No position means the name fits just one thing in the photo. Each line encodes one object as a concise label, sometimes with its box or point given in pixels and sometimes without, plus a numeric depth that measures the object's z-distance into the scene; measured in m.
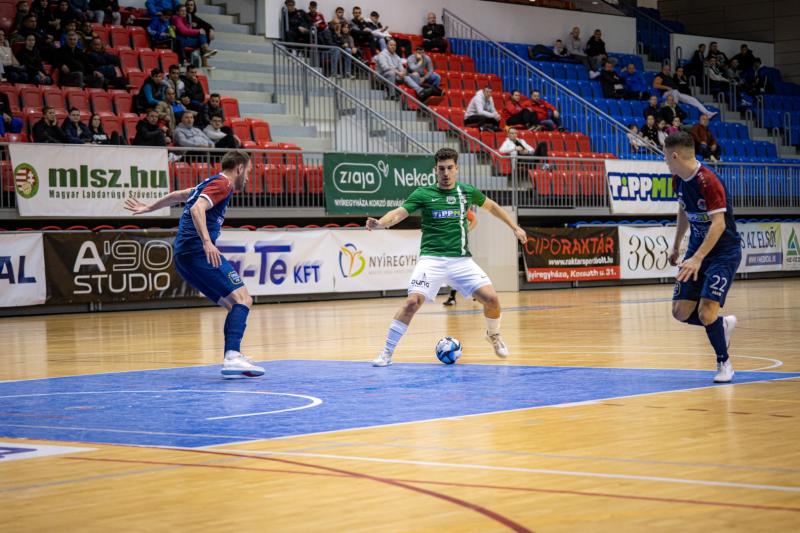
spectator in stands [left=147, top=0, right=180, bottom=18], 27.81
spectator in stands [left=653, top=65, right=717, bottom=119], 36.88
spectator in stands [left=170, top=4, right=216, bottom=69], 27.83
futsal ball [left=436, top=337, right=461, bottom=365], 11.86
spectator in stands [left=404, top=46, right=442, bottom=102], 31.33
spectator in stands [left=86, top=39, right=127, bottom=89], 25.06
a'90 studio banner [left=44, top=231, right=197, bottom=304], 22.78
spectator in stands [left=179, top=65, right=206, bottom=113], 25.67
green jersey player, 11.98
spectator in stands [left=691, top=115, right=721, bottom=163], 33.66
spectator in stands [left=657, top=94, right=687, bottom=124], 34.97
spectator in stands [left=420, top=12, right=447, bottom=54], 33.88
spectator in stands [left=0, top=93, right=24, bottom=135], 22.67
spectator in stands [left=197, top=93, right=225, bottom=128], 25.36
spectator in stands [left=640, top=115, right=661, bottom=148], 33.84
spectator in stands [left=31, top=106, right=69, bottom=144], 22.22
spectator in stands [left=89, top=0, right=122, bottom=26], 26.97
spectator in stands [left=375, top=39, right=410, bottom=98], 30.84
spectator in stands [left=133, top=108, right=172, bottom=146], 23.58
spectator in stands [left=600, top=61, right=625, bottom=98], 36.41
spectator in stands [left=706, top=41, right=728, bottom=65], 40.22
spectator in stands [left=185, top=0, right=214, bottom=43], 28.37
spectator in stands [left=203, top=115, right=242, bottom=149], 24.66
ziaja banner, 25.95
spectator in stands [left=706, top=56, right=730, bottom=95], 40.06
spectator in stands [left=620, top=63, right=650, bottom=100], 36.97
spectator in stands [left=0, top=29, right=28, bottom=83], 23.84
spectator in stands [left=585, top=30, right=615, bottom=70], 37.41
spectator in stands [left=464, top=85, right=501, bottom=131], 30.73
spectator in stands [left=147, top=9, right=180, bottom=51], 27.34
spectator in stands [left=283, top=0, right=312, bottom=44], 30.00
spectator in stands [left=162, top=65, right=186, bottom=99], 25.27
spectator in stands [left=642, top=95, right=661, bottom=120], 35.03
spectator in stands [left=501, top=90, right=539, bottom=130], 32.06
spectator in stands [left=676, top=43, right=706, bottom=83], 39.84
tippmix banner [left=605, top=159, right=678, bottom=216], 30.20
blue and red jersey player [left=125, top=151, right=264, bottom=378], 10.98
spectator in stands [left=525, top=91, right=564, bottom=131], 32.75
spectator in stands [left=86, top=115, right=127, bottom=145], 23.00
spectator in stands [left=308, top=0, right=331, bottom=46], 30.00
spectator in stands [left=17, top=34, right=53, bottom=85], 24.11
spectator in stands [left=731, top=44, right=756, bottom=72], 40.84
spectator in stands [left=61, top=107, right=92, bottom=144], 22.56
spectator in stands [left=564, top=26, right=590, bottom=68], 37.75
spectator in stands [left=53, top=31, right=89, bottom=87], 24.59
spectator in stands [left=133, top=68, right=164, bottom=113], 24.72
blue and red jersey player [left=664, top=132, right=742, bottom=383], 9.63
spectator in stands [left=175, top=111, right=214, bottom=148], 24.25
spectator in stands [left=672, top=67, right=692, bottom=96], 38.47
